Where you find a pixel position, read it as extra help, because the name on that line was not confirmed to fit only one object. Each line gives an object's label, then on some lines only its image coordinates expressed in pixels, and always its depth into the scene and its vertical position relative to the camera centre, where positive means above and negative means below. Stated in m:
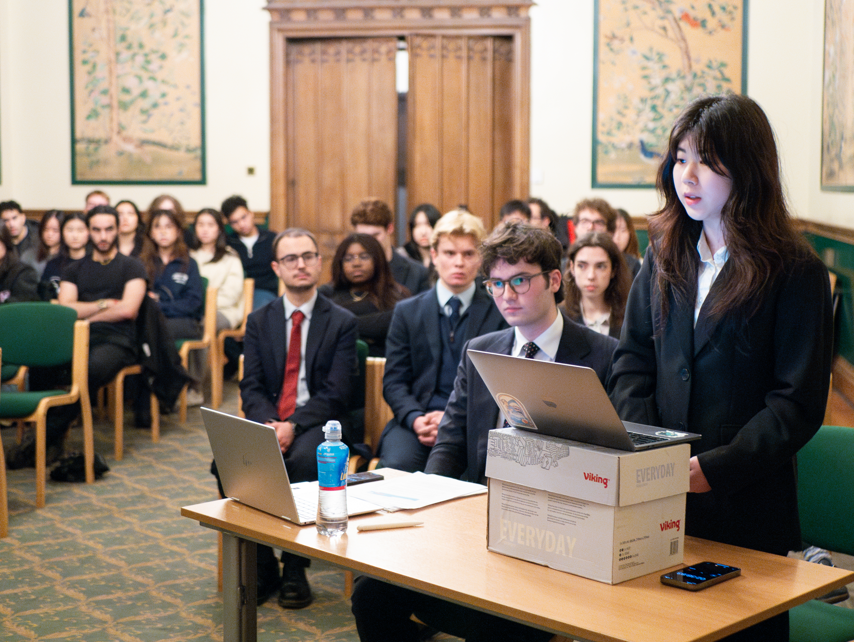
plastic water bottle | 1.77 -0.52
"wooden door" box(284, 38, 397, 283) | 8.05 +0.90
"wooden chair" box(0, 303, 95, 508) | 4.28 -0.57
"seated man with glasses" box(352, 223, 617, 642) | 2.41 -0.30
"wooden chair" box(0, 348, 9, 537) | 3.66 -1.16
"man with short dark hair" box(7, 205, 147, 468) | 4.69 -0.43
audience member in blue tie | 3.27 -0.37
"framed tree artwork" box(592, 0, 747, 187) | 7.43 +1.37
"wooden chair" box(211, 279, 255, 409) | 5.80 -0.80
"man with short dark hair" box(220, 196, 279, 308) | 7.09 -0.15
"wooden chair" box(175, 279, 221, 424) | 5.60 -0.72
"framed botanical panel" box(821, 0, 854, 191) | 5.14 +0.83
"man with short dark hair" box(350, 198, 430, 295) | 5.27 -0.04
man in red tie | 3.40 -0.49
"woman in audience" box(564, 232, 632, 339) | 3.69 -0.21
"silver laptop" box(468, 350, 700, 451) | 1.44 -0.30
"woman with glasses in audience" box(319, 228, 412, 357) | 4.55 -0.25
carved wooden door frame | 7.75 +1.82
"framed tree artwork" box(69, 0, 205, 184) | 8.07 +1.29
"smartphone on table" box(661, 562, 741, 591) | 1.46 -0.58
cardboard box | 1.46 -0.47
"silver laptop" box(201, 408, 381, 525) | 1.79 -0.51
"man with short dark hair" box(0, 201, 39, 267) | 6.82 -0.01
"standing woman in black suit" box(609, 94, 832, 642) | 1.64 -0.18
